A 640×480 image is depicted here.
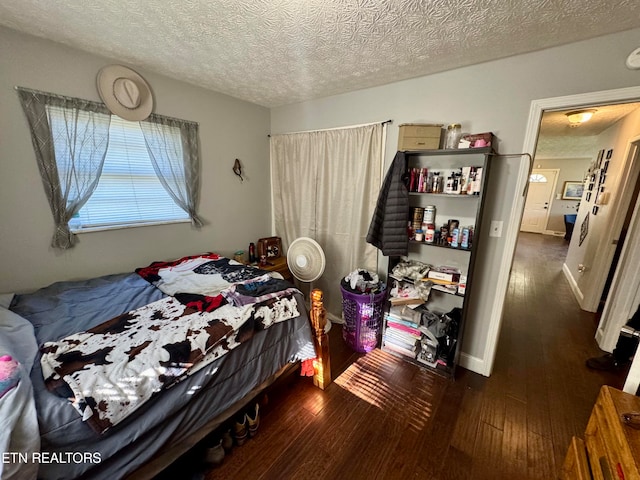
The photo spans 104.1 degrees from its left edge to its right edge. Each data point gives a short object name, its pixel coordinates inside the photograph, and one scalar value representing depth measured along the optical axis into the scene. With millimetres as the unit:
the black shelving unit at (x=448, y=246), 1799
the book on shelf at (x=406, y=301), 2033
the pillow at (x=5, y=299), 1474
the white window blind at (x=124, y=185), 1919
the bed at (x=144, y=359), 887
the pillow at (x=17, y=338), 1057
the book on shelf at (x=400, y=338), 2123
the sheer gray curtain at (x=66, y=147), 1670
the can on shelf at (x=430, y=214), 2014
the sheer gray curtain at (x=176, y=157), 2172
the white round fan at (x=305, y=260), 2334
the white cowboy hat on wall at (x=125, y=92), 1861
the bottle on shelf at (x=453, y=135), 1838
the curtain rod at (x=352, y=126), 2212
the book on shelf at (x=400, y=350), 2152
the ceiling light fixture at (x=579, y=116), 2766
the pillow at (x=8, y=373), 847
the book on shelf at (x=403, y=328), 2086
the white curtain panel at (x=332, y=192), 2387
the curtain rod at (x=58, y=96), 1598
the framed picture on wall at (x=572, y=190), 7152
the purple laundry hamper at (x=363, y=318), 2178
